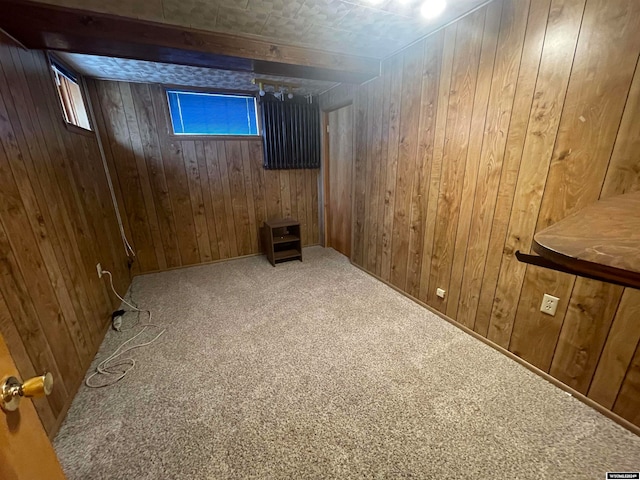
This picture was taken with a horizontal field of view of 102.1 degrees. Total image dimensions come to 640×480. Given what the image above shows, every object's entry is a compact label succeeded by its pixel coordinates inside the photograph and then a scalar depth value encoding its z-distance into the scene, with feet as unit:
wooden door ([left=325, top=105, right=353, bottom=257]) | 10.41
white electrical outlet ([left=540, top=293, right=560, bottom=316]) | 4.68
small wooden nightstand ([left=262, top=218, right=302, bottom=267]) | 10.77
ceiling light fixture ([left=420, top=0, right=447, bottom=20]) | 4.86
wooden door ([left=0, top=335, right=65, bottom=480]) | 1.50
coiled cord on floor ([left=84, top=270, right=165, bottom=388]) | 5.23
